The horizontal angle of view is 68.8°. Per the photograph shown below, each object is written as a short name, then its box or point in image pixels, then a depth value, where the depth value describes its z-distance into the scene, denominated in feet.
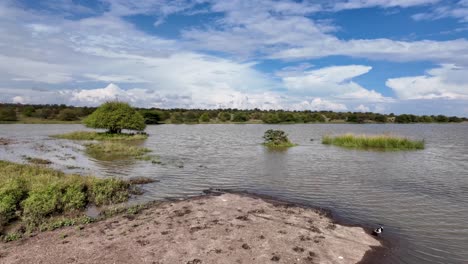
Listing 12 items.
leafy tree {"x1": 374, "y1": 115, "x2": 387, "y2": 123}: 478.59
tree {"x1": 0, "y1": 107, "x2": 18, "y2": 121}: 342.64
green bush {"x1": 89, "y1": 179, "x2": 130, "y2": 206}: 53.11
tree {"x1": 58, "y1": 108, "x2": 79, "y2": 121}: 374.22
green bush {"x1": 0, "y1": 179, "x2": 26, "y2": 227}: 43.78
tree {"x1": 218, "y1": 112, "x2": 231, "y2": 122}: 453.00
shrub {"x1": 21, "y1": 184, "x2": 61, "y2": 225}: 44.25
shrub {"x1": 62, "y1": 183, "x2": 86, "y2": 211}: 48.31
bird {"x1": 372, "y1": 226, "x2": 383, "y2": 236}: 40.24
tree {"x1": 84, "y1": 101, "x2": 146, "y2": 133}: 196.65
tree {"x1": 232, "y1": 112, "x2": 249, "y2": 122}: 453.58
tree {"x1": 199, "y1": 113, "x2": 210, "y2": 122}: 435.12
